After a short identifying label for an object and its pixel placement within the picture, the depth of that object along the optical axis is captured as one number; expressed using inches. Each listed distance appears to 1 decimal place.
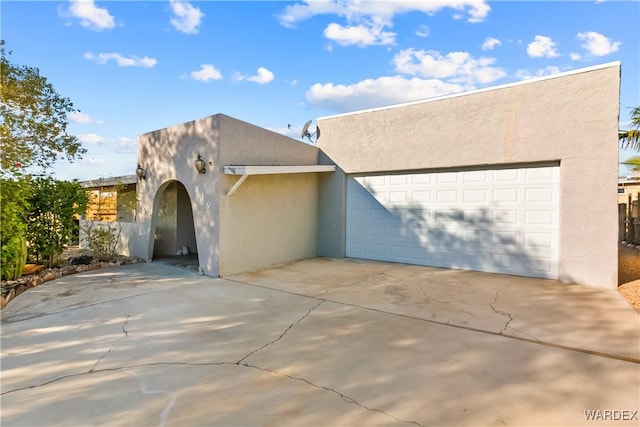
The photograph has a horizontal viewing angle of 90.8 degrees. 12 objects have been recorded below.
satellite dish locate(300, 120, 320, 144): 410.0
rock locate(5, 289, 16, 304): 214.6
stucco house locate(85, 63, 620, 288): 262.7
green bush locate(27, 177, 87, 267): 293.9
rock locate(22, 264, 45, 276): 280.1
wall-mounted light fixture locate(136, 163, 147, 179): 362.9
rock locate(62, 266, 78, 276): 289.9
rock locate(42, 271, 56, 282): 266.9
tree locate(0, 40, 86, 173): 411.5
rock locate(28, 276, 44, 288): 250.2
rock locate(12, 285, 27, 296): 231.9
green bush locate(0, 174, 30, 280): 243.6
